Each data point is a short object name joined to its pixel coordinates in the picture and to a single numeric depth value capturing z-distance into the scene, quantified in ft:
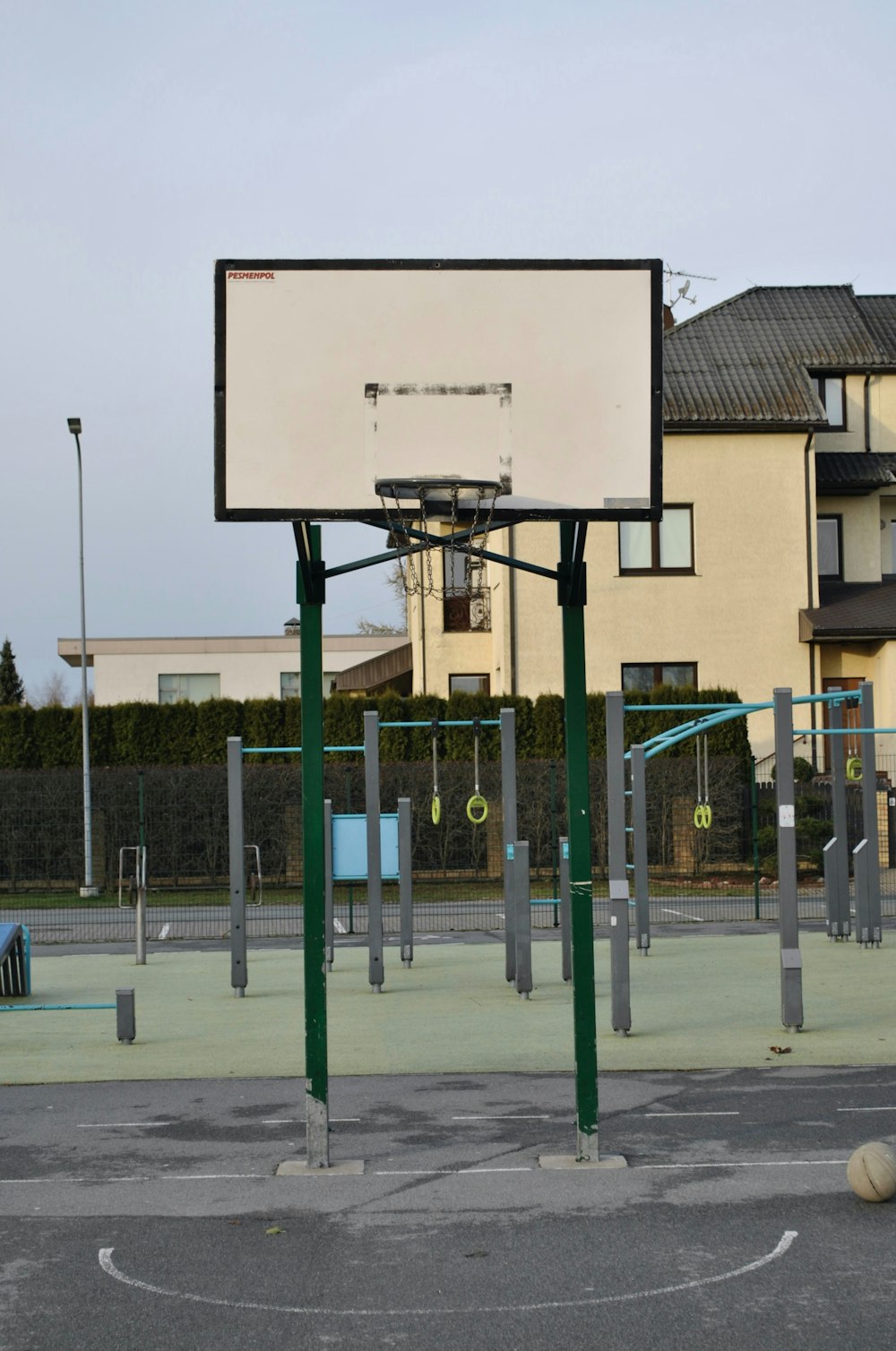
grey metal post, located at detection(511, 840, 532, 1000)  44.47
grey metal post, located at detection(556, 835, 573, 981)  45.94
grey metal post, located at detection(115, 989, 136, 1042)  37.70
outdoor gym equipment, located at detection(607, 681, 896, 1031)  36.96
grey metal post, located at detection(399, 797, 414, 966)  52.65
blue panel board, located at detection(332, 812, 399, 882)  51.49
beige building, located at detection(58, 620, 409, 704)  186.80
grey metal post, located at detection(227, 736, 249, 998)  47.75
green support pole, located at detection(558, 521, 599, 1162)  24.21
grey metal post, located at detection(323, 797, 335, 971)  51.01
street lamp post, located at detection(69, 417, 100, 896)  84.02
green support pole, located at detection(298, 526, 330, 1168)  24.18
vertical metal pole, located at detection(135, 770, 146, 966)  57.66
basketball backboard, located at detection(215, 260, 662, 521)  24.18
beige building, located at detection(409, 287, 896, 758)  100.83
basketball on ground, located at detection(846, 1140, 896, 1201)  21.18
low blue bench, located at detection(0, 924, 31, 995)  47.96
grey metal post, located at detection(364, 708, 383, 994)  47.88
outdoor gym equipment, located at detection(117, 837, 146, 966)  57.93
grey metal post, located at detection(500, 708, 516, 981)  48.98
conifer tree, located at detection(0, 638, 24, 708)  266.57
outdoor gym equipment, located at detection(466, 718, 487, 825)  54.69
